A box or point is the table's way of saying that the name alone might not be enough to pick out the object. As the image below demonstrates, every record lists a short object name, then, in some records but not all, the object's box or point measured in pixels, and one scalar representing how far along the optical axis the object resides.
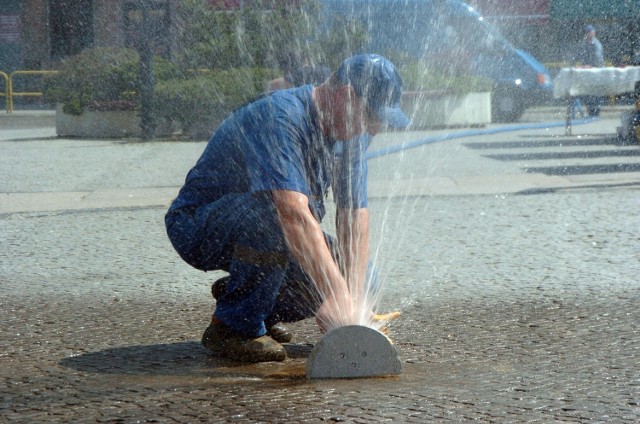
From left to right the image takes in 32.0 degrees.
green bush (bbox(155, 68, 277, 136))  17.44
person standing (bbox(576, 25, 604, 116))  19.89
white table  16.75
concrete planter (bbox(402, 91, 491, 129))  18.56
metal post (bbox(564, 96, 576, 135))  16.62
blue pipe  14.22
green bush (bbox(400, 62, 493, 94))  18.56
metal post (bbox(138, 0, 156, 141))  17.27
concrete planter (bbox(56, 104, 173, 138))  18.38
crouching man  3.84
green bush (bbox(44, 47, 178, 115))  18.31
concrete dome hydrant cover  3.80
